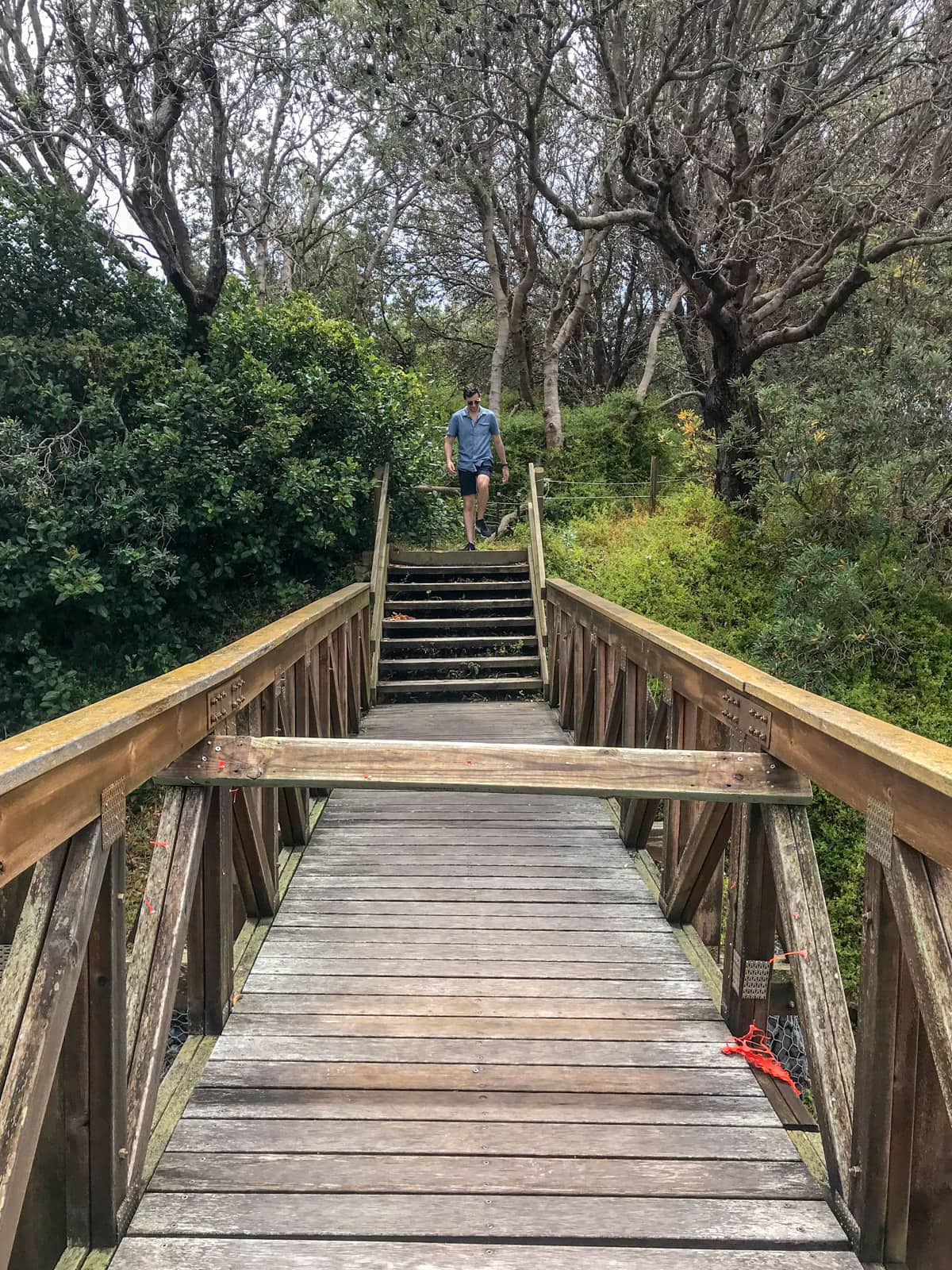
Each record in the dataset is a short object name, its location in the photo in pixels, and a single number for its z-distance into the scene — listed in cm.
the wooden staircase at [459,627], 781
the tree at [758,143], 827
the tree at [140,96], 837
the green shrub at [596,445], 1623
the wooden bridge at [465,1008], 169
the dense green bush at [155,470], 905
